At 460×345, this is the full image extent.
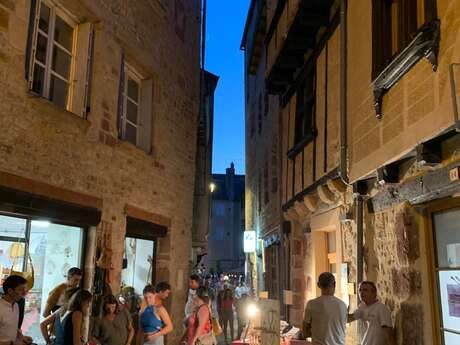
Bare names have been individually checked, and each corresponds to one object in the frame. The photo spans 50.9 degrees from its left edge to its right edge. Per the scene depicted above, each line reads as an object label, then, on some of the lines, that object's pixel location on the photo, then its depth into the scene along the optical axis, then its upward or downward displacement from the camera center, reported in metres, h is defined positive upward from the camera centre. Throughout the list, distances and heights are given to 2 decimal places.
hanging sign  15.36 +0.95
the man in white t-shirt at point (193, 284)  6.30 -0.18
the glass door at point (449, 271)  3.76 +0.03
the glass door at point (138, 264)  8.07 +0.09
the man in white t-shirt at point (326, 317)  4.56 -0.42
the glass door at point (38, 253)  5.12 +0.18
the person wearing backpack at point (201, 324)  5.49 -0.60
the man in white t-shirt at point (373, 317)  4.40 -0.40
